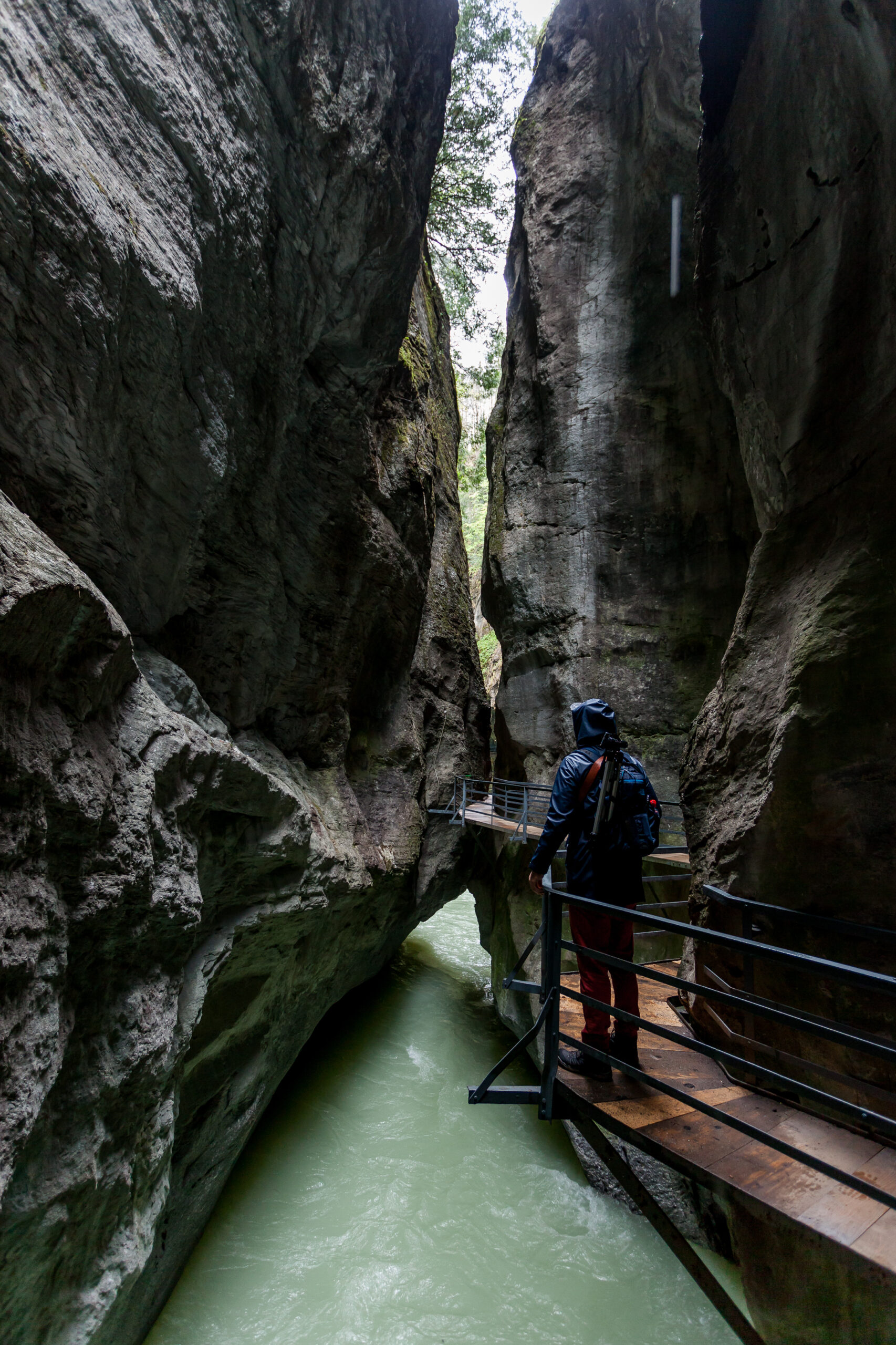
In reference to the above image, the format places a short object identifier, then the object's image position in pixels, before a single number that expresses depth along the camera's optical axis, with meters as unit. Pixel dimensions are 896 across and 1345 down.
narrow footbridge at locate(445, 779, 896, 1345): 1.78
